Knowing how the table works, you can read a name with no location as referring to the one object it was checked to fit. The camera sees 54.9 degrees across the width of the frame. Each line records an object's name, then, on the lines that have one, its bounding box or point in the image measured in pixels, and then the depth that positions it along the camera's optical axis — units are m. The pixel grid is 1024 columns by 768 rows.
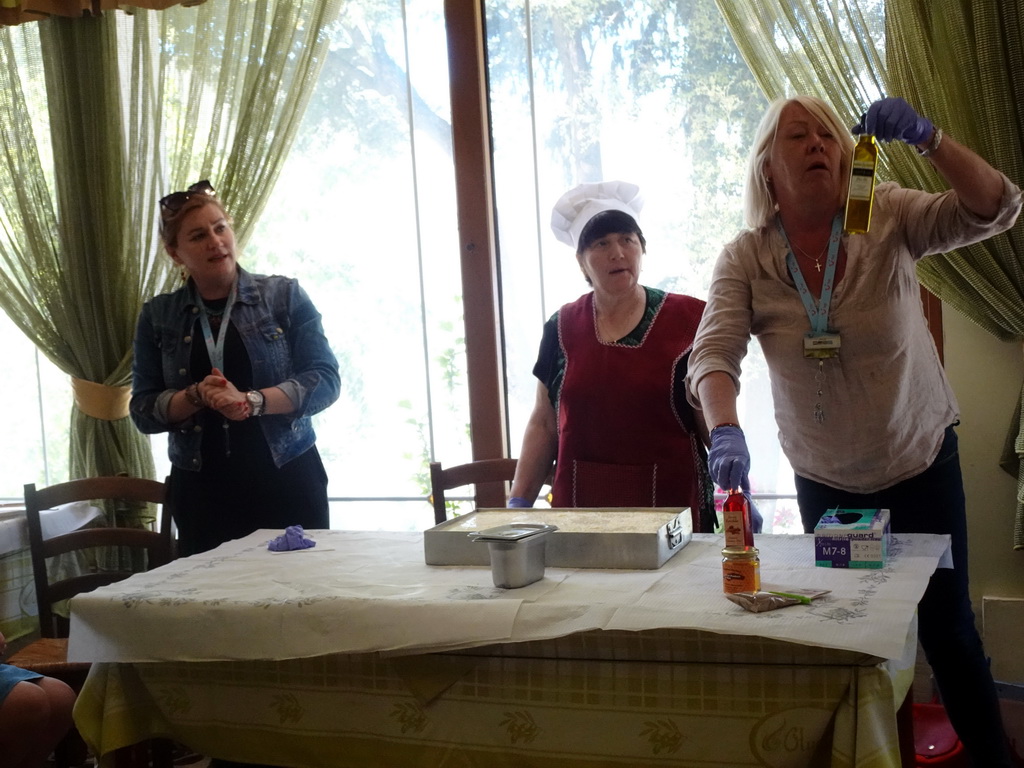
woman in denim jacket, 2.37
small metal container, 1.48
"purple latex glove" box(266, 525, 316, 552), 1.91
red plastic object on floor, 1.98
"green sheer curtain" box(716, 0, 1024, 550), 2.42
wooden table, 1.24
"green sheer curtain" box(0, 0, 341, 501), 3.10
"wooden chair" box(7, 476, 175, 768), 2.38
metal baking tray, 1.57
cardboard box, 1.48
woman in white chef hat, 2.12
